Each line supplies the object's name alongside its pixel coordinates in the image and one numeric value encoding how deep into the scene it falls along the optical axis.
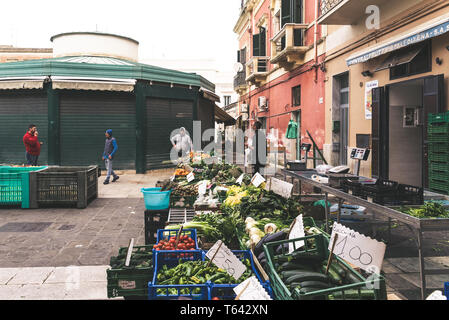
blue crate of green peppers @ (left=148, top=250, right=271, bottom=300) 2.64
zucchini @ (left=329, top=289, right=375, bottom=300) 2.35
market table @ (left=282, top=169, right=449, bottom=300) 3.53
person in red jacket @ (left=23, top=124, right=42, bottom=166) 11.37
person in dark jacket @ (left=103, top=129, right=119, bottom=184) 12.62
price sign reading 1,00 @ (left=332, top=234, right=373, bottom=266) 2.63
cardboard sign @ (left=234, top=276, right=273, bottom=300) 2.19
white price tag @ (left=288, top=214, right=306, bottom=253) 3.12
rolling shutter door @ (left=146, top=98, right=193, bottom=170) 15.59
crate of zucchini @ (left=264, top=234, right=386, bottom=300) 2.35
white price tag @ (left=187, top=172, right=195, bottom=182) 7.22
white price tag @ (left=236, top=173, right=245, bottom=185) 6.83
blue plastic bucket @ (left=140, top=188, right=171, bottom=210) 5.48
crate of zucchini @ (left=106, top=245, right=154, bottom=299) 2.95
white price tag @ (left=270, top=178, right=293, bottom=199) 4.86
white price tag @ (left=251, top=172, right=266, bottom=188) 5.92
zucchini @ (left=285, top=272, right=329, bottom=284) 2.64
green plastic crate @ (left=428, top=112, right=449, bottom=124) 6.66
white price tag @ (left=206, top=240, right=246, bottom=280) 2.89
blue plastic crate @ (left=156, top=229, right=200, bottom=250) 3.91
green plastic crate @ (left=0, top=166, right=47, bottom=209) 8.58
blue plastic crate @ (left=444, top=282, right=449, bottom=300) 2.08
